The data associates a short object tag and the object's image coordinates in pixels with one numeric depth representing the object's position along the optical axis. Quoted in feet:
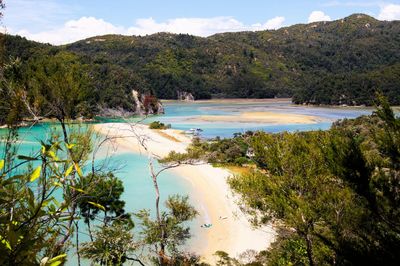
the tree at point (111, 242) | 35.63
